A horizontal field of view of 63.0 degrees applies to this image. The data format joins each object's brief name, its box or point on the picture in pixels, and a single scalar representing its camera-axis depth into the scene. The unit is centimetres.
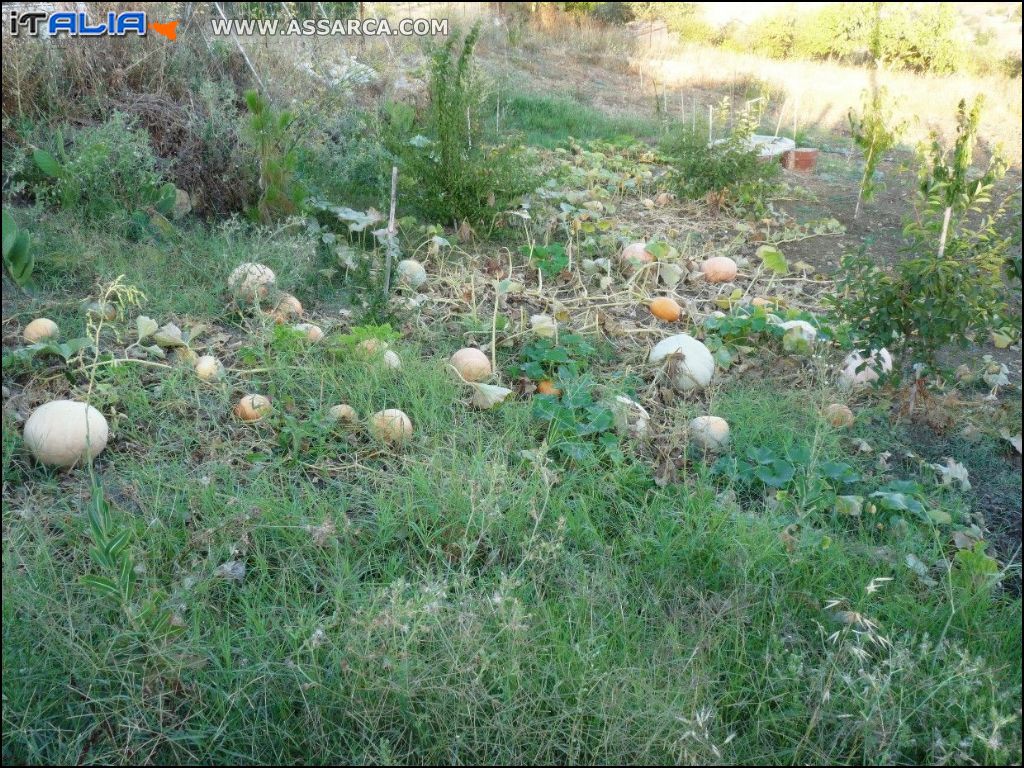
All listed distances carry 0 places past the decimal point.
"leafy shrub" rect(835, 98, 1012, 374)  299
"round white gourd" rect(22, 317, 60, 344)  298
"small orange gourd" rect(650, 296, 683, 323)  389
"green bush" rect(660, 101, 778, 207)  577
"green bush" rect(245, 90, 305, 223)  420
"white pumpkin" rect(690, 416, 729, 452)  287
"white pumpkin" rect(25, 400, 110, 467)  247
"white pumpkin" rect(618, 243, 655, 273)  434
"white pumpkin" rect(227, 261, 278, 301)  349
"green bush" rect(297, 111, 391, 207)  496
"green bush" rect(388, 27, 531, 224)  457
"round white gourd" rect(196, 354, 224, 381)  296
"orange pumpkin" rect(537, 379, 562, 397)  313
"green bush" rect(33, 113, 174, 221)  391
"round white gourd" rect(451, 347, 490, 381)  317
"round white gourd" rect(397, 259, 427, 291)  388
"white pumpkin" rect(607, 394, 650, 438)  288
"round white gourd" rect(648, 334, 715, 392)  326
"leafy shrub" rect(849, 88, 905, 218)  593
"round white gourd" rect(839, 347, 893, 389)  326
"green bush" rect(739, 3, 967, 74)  1322
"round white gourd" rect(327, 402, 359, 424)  279
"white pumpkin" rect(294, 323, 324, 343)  322
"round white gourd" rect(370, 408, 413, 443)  275
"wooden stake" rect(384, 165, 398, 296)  354
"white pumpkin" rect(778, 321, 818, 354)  349
